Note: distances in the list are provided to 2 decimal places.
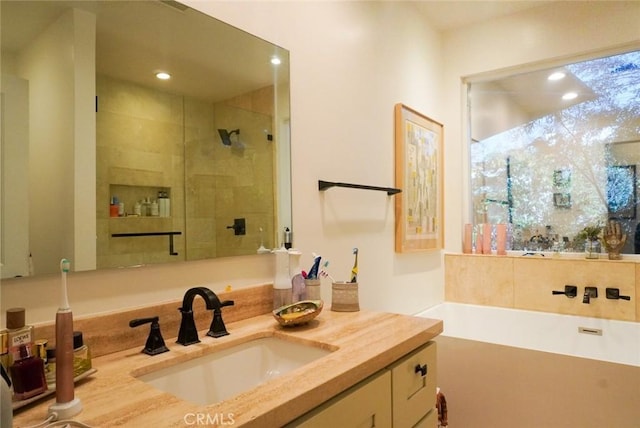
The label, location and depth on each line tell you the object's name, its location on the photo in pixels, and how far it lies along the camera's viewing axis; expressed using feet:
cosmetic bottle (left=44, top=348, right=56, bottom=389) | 2.57
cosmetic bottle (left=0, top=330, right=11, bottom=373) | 2.45
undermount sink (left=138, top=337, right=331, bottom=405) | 3.25
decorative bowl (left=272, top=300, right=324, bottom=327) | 4.04
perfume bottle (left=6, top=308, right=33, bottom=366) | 2.48
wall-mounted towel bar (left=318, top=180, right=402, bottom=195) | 5.72
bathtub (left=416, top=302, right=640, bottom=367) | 7.38
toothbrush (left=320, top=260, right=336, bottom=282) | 5.13
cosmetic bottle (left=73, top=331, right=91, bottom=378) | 2.70
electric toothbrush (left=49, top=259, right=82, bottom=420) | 2.29
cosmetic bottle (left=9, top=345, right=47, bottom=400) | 2.39
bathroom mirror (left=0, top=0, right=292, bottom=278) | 2.96
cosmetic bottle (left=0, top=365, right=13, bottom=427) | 1.84
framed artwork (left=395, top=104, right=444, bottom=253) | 7.77
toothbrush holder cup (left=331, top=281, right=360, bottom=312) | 4.88
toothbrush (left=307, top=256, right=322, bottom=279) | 4.86
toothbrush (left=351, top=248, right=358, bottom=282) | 5.15
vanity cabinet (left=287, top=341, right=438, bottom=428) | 2.78
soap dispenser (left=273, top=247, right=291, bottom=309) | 4.66
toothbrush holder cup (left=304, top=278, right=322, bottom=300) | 4.75
